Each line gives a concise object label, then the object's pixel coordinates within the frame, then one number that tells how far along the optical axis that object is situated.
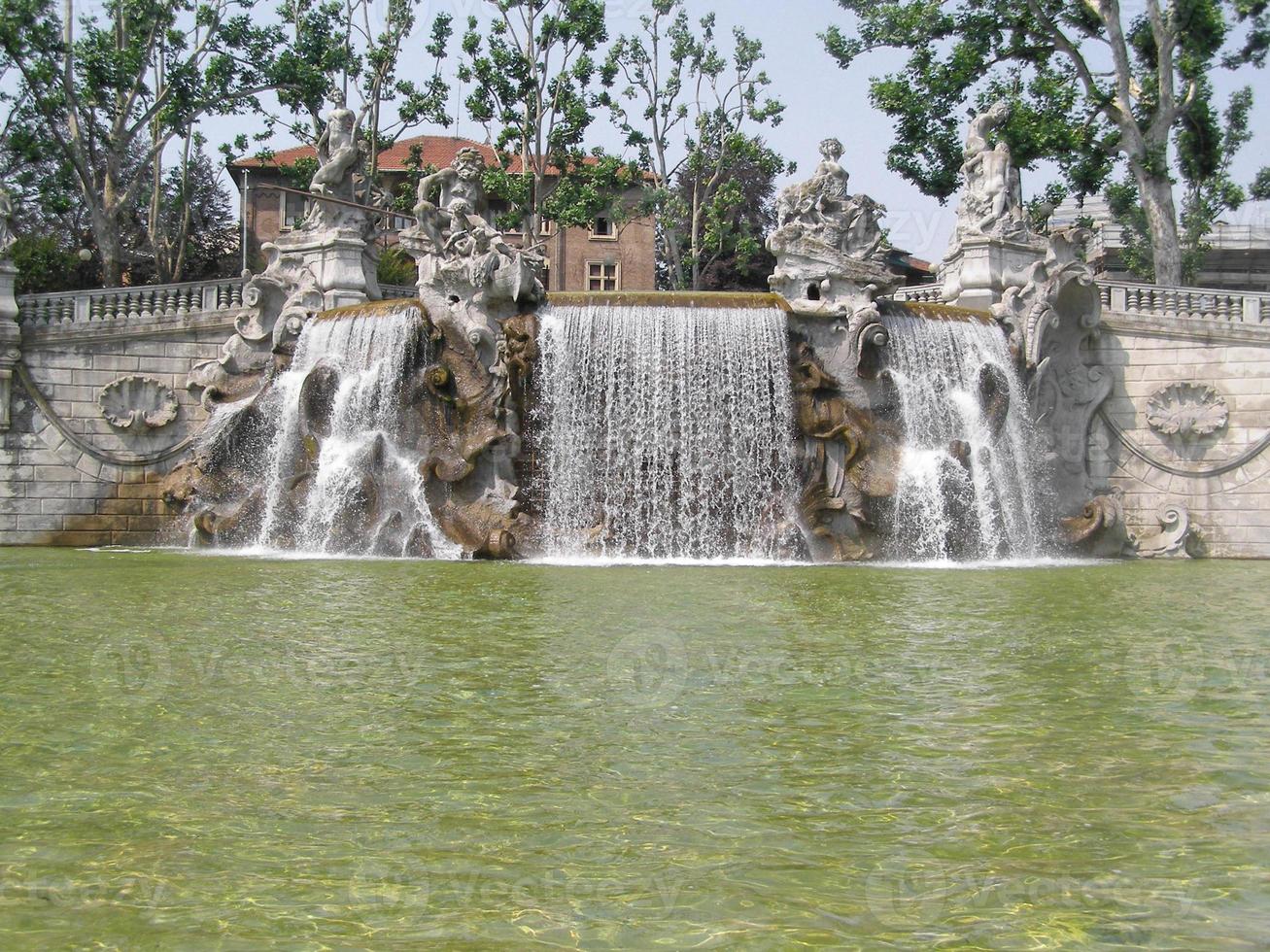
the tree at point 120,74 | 31.12
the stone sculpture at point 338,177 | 25.17
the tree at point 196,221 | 43.03
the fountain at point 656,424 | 20.45
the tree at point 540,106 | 37.50
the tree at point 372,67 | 35.56
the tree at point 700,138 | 40.03
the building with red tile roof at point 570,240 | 54.31
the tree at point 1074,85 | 29.31
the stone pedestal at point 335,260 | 24.69
